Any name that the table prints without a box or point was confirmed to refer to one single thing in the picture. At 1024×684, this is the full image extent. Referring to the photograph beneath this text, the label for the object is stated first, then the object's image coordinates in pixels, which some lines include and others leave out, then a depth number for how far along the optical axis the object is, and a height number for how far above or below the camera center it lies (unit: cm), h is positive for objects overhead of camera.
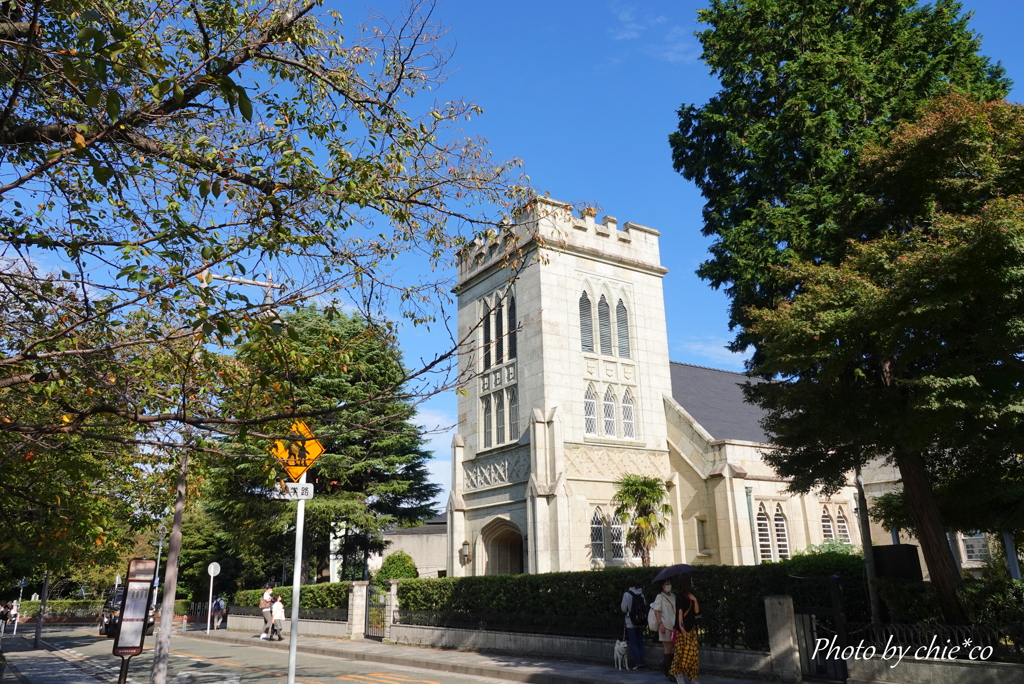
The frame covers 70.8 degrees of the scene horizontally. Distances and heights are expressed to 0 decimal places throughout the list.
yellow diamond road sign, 797 +135
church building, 2608 +488
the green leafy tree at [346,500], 3219 +353
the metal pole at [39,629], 2947 -184
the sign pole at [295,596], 863 -21
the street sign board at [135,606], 1116 -37
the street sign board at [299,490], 891 +105
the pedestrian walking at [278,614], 2786 -131
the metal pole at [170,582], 1105 -2
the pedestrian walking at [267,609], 2818 -114
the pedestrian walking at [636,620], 1470 -94
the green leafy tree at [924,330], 1029 +353
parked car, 2682 -147
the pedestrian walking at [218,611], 3738 -156
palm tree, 2555 +213
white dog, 1474 -163
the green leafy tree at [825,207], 1163 +691
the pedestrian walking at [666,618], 1197 -74
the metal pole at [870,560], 1277 +14
